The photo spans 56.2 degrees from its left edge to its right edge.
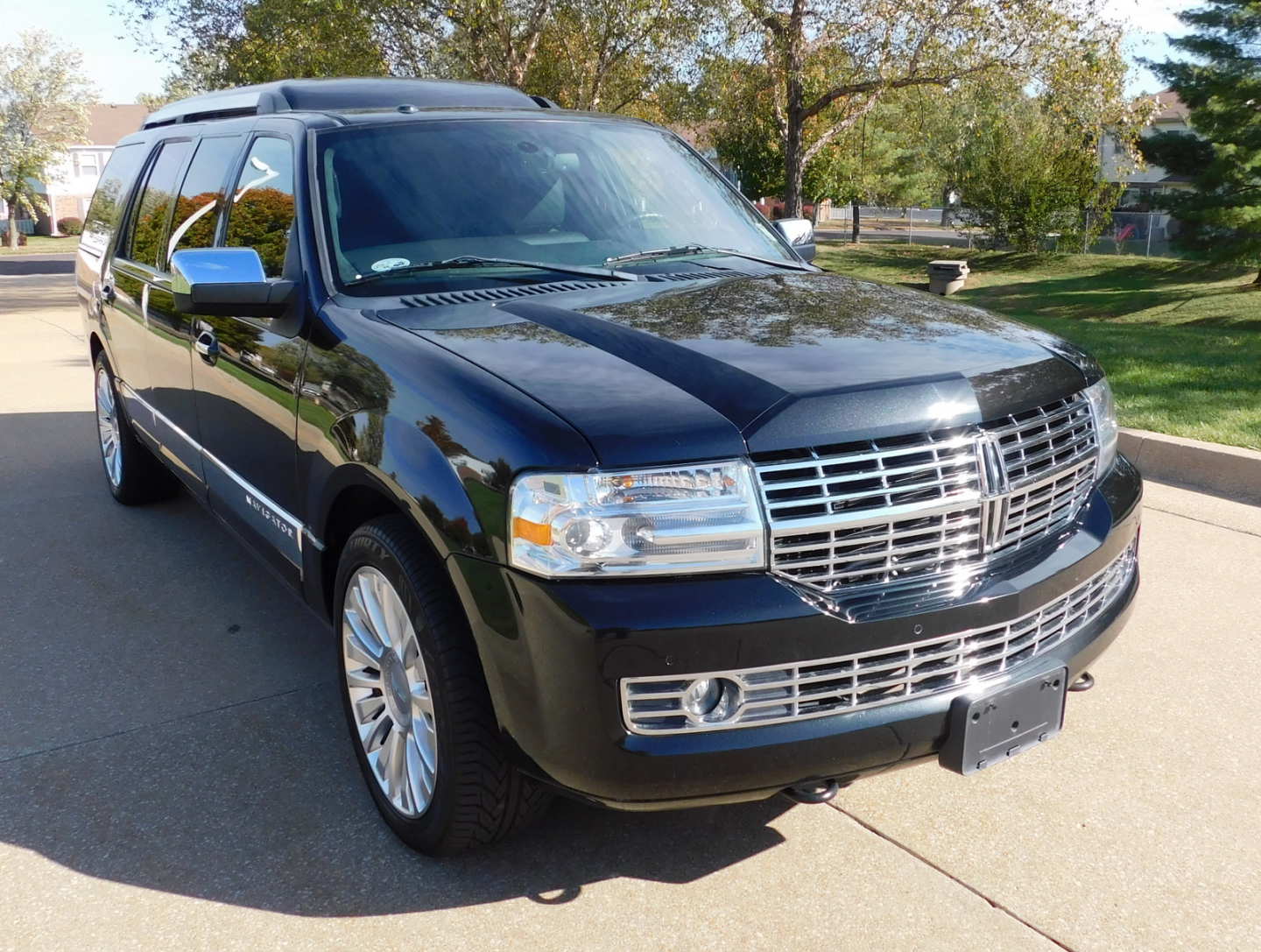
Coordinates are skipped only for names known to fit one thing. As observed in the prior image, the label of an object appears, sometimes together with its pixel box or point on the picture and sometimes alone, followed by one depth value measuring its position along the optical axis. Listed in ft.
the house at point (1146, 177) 116.88
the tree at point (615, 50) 60.95
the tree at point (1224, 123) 63.05
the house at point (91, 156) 211.20
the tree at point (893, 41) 56.54
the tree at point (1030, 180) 92.73
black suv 7.72
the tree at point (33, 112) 151.84
